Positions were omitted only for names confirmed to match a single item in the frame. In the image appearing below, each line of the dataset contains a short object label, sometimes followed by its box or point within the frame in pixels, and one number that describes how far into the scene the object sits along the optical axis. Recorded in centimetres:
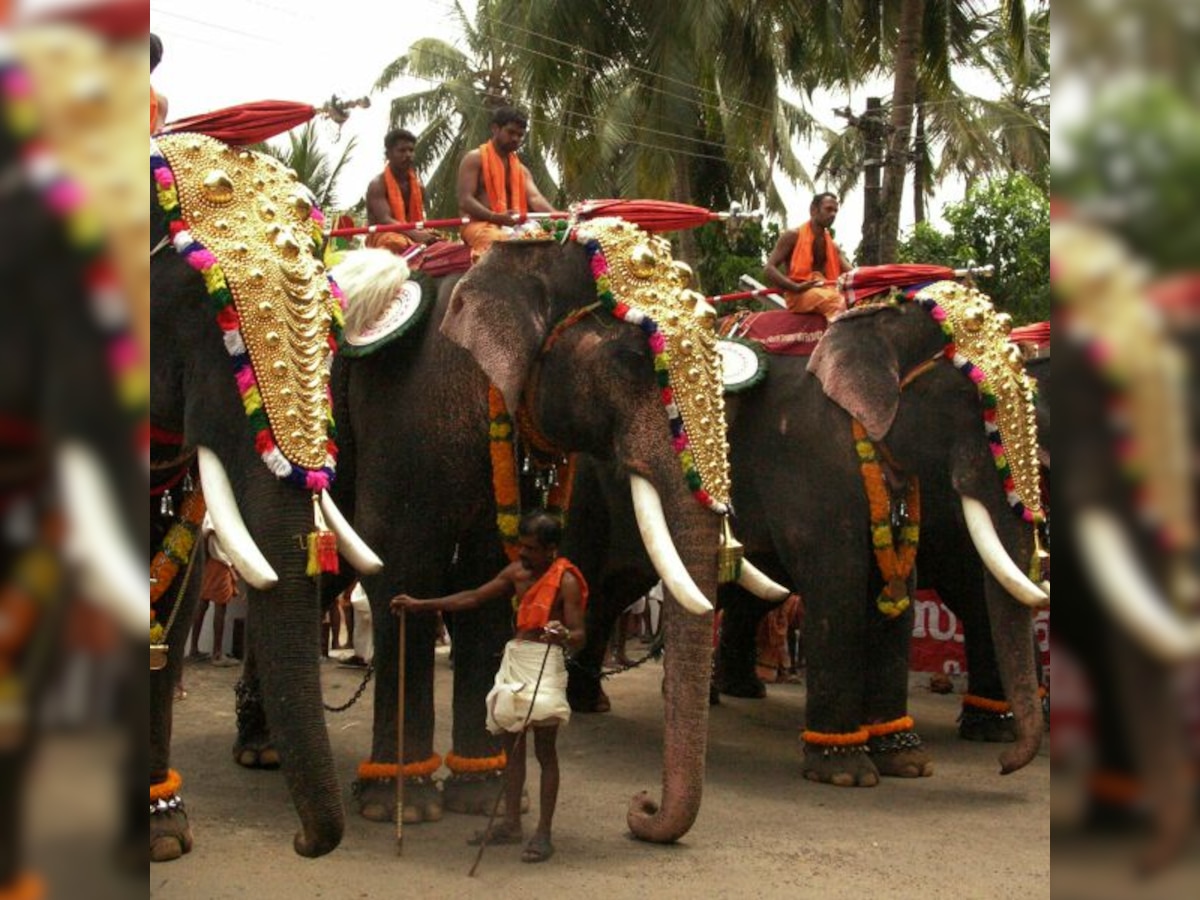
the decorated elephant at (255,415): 474
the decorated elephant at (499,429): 676
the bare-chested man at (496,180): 823
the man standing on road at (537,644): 616
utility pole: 1638
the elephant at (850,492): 851
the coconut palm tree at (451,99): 2666
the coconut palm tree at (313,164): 2647
